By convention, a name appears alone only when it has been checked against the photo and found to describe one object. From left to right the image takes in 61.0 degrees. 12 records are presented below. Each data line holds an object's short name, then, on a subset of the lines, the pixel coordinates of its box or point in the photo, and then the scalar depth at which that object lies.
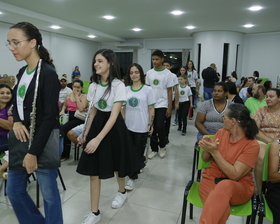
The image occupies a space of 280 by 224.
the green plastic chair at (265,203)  1.52
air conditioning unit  12.09
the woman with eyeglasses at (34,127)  1.34
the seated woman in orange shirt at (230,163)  1.51
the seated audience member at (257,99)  3.27
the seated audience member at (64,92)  4.70
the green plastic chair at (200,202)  1.55
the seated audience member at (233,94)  3.44
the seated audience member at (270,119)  2.52
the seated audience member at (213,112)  2.76
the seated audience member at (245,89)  5.24
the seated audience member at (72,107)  3.39
